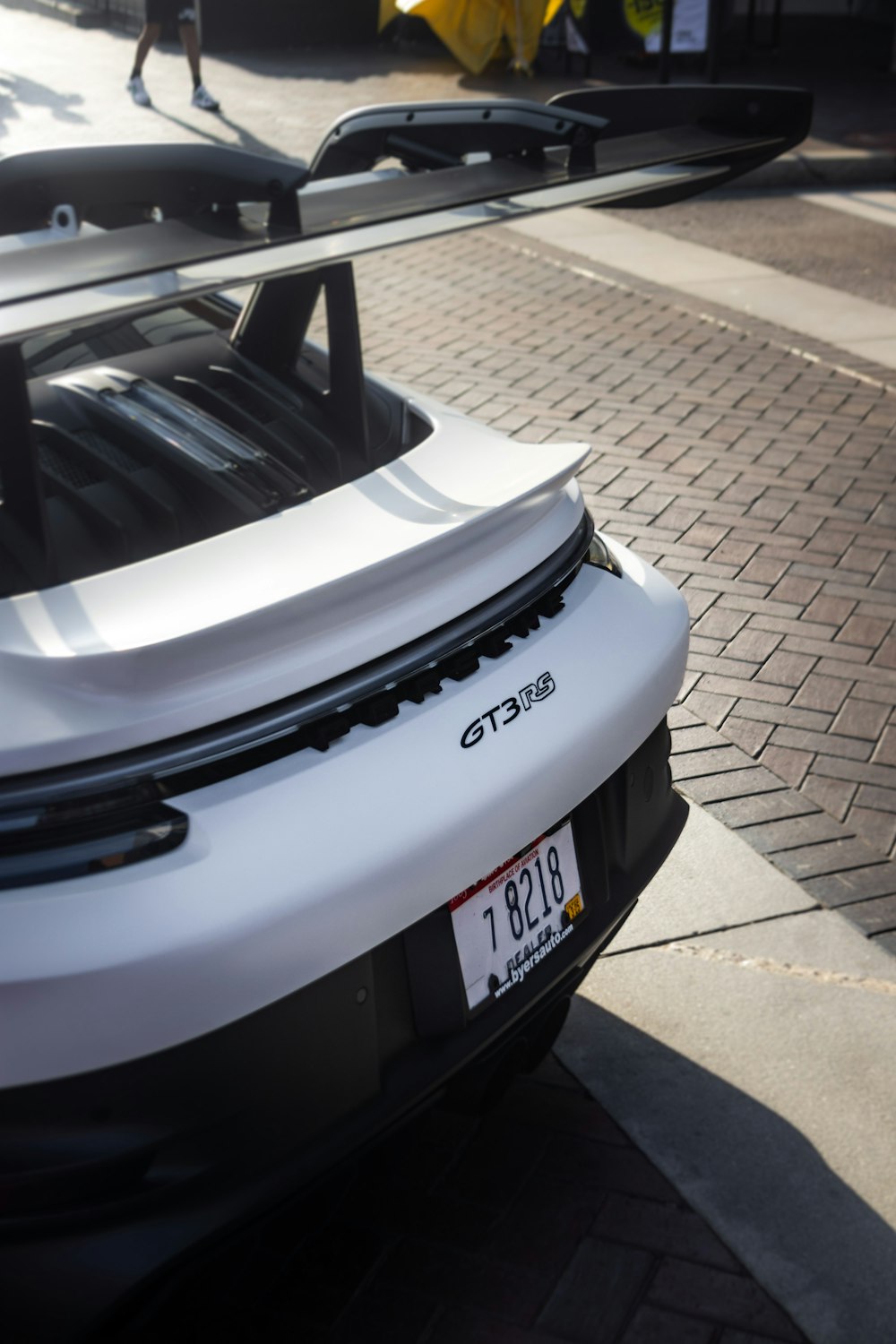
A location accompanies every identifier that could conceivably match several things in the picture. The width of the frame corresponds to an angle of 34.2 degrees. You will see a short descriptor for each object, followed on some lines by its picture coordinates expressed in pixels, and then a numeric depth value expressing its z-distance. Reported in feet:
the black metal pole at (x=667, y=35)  43.29
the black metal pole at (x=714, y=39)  42.75
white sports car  5.80
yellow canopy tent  49.78
